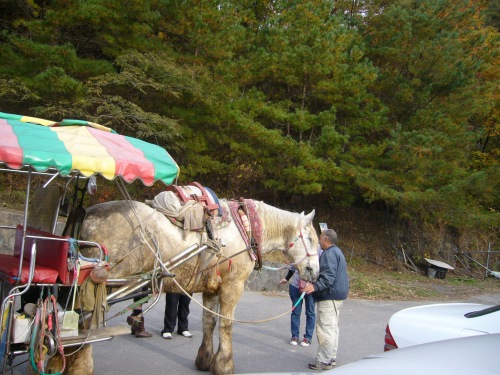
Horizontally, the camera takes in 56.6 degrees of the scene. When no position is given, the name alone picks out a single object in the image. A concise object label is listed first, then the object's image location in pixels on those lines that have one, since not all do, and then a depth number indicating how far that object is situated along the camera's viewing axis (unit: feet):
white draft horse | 15.40
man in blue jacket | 19.52
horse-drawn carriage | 12.38
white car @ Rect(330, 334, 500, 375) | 6.95
